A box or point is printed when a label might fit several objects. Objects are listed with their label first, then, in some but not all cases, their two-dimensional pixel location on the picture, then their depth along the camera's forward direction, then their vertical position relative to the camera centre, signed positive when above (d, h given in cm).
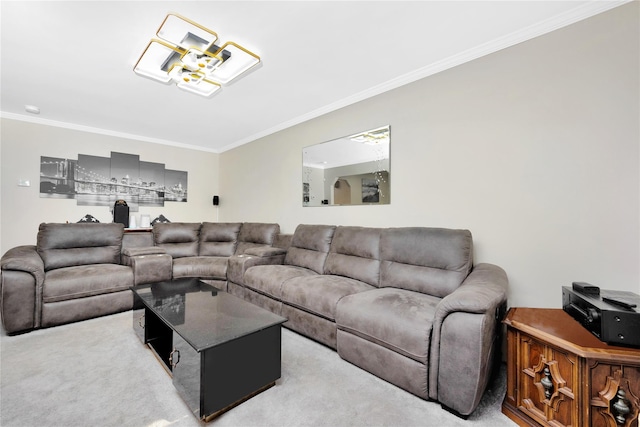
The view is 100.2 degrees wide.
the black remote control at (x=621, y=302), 123 -41
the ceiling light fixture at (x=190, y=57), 207 +139
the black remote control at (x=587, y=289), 147 -41
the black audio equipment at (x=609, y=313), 117 -46
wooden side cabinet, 114 -75
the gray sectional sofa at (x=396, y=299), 144 -64
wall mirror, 300 +56
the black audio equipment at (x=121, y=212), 452 +2
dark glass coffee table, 143 -79
